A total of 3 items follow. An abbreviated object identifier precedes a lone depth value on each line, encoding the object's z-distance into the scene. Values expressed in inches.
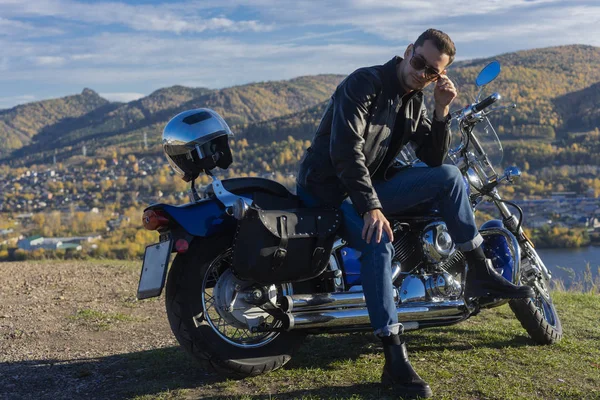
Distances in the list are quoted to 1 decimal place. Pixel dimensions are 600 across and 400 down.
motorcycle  138.9
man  135.3
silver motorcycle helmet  147.4
